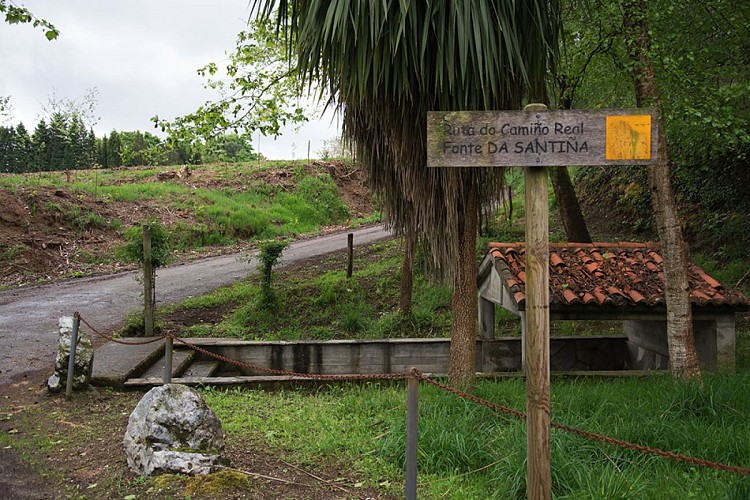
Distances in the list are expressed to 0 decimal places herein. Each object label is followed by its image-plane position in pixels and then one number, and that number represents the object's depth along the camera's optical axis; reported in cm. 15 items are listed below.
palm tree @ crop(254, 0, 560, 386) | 432
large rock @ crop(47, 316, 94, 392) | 589
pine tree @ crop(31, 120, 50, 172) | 3162
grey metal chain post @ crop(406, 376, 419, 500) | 312
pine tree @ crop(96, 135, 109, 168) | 3685
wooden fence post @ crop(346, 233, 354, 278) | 1171
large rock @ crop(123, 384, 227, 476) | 380
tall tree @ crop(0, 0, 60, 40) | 695
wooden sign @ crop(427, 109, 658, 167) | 318
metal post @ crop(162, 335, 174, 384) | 521
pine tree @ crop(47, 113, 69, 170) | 3100
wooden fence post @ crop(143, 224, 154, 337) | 843
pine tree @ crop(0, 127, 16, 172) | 3196
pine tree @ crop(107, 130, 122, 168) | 3653
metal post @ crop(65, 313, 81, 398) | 577
